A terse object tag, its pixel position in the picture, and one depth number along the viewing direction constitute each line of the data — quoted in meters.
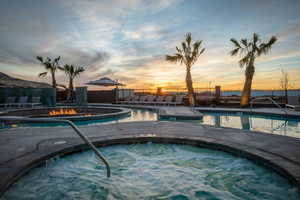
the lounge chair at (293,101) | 10.52
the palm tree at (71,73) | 19.87
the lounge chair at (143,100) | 15.82
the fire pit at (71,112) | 8.10
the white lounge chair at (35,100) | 13.76
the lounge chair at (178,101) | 13.88
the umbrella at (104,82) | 17.31
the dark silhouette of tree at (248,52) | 11.39
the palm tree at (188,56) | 13.52
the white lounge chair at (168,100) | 14.34
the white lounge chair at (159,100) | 14.74
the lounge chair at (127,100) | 17.56
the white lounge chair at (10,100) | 13.84
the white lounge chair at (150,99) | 15.53
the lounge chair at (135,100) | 16.54
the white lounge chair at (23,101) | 13.35
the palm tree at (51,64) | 19.70
